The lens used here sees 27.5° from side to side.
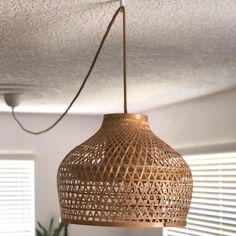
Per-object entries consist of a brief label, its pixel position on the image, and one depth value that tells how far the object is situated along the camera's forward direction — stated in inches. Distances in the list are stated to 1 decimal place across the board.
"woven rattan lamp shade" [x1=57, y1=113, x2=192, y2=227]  40.1
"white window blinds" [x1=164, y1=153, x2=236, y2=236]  123.6
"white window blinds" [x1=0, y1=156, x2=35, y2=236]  169.0
